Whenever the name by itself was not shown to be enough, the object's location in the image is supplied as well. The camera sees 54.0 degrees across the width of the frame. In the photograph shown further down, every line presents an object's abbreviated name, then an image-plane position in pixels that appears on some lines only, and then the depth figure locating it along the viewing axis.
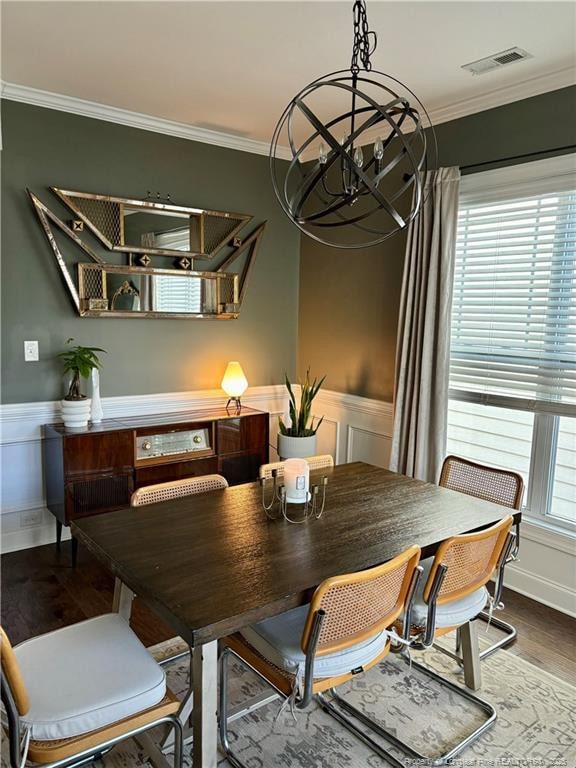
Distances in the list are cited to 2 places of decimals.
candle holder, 2.10
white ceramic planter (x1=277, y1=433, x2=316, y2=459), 3.86
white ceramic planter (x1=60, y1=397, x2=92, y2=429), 3.18
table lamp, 3.83
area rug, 1.87
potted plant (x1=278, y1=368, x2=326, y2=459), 3.86
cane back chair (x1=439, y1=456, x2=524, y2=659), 2.44
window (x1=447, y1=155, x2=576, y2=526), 2.80
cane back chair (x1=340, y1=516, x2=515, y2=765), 1.76
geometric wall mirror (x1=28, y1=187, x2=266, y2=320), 3.33
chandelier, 1.68
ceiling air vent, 2.51
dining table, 1.47
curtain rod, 2.73
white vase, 3.32
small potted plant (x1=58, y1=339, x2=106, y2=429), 3.18
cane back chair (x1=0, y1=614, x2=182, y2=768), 1.32
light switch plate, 3.26
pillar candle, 2.16
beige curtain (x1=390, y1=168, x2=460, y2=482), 3.15
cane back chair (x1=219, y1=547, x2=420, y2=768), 1.47
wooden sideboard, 3.12
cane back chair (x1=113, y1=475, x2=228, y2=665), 2.03
